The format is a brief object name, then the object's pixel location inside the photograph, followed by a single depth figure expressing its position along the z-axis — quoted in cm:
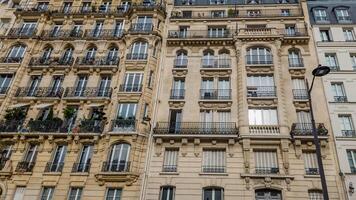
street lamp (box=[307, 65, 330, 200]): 1146
